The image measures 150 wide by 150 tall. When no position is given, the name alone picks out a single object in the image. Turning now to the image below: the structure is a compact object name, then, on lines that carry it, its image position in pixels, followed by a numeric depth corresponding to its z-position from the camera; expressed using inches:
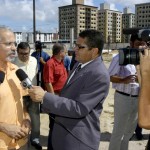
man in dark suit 103.3
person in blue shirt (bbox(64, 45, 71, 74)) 256.2
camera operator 175.0
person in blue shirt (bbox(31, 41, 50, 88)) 268.0
